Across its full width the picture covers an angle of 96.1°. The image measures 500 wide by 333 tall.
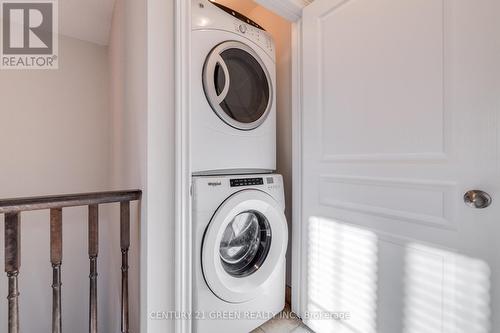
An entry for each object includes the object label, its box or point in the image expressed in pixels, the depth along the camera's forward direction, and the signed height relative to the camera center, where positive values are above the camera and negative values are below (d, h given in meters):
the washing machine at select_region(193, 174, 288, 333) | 1.05 -0.46
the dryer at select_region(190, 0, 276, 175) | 1.09 +0.41
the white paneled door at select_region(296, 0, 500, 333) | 0.73 +0.01
